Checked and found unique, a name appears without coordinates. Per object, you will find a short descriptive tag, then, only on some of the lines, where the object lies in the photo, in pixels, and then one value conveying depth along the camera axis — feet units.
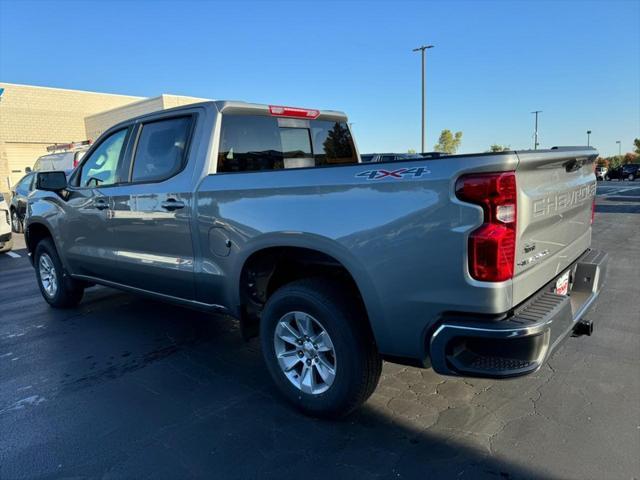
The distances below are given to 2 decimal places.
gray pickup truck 7.47
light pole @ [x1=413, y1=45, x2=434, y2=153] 97.81
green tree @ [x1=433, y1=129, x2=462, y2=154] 153.99
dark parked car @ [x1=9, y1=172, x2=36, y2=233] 43.34
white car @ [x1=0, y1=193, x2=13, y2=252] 33.63
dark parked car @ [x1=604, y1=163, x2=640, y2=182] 139.02
